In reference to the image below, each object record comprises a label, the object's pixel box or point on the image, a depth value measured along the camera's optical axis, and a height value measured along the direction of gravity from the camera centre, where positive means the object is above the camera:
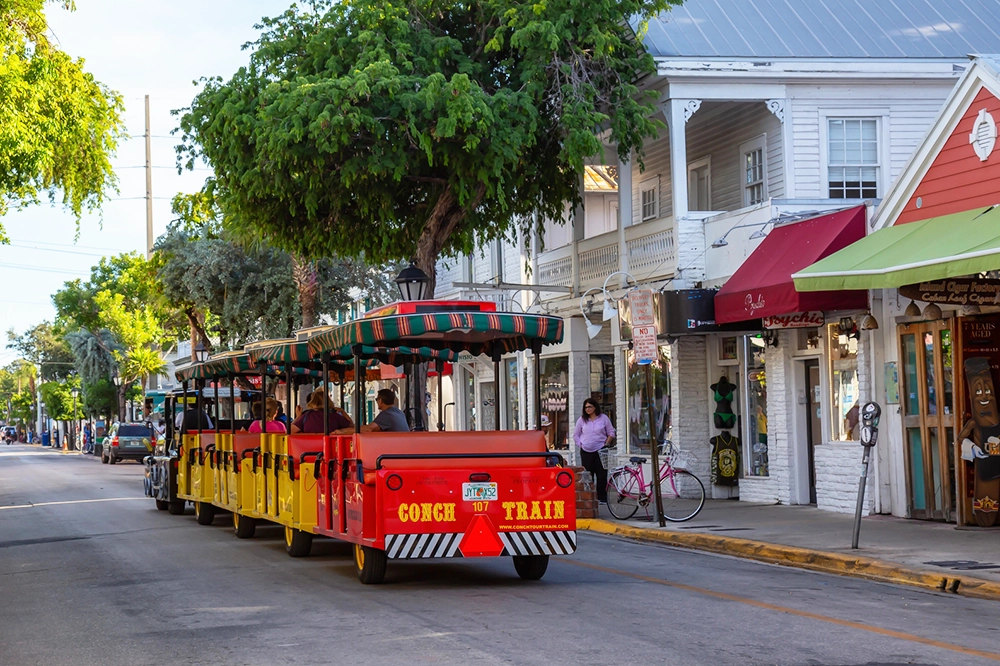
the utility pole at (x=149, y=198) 56.06 +10.01
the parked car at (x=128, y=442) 54.62 -0.46
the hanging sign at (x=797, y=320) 19.78 +1.47
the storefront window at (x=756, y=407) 22.00 +0.19
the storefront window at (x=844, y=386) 19.48 +0.45
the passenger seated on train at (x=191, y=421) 22.05 +0.15
